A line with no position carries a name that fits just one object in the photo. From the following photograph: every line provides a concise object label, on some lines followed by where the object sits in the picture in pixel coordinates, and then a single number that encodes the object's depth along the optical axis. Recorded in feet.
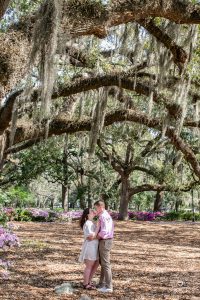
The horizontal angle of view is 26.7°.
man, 16.47
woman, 16.60
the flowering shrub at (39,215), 55.47
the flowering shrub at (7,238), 22.67
